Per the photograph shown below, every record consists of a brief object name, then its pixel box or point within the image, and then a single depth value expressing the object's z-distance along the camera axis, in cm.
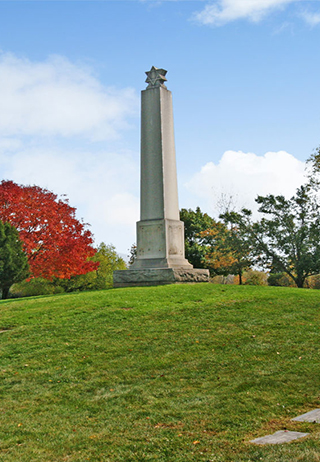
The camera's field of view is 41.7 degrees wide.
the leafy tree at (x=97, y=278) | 3055
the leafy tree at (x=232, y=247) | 2728
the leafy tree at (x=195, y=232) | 3640
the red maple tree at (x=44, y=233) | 2389
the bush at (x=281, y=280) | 3011
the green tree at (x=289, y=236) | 2459
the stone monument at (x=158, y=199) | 1489
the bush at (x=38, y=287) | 2894
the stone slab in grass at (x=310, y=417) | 450
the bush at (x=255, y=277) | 2991
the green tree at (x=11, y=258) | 2077
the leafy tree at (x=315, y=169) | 2485
